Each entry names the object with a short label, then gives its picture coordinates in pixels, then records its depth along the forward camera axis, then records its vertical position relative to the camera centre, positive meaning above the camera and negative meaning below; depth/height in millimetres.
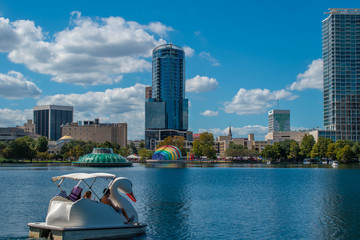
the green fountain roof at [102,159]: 172862 -6961
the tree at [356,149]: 177125 -3118
